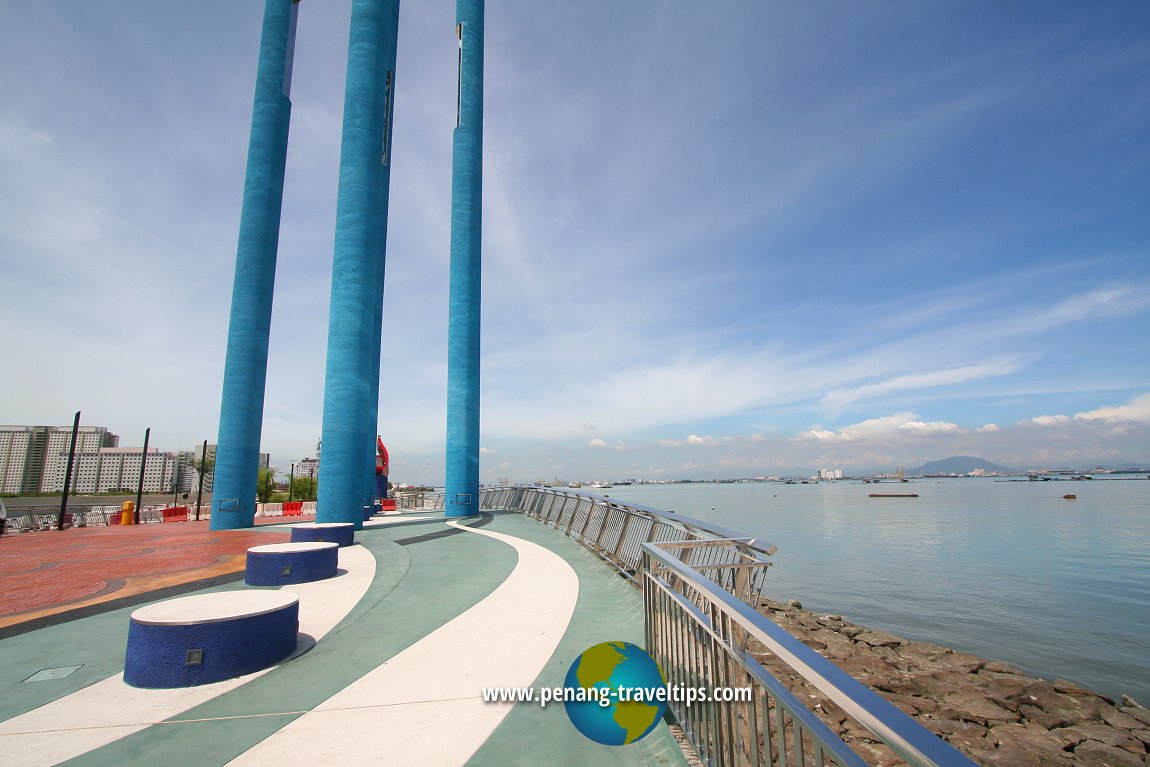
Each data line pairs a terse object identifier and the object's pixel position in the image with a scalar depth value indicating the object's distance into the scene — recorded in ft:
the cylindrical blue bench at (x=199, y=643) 15.30
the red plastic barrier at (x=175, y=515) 78.52
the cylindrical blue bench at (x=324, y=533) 38.96
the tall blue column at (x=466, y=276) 72.64
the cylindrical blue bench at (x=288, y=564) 28.27
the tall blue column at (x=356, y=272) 52.48
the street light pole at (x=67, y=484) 65.34
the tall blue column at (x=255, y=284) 64.44
